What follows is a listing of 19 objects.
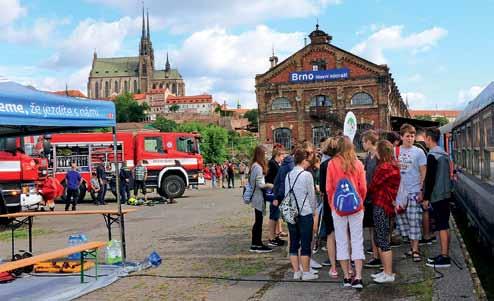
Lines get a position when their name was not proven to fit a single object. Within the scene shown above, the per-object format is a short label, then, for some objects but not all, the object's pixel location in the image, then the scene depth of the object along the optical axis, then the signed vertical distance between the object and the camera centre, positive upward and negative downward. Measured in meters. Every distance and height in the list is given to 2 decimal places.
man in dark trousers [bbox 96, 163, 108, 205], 23.22 -0.25
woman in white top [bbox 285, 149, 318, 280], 7.58 -0.51
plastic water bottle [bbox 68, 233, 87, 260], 9.55 -1.05
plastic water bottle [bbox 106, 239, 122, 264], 9.27 -1.21
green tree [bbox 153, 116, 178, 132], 120.44 +9.96
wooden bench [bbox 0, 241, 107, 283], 6.85 -1.00
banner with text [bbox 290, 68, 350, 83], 61.78 +9.64
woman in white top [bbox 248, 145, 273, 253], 10.09 -0.37
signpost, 15.61 +1.10
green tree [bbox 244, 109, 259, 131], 178.62 +17.12
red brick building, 60.97 +7.78
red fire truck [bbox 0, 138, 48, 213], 15.43 -0.03
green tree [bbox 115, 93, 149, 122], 153.12 +16.52
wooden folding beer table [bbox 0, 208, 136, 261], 9.18 -0.64
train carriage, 8.28 -0.01
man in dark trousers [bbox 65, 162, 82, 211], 20.22 -0.35
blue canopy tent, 7.27 +0.89
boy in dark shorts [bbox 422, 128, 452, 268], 7.94 -0.40
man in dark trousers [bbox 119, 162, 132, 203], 22.45 -0.33
